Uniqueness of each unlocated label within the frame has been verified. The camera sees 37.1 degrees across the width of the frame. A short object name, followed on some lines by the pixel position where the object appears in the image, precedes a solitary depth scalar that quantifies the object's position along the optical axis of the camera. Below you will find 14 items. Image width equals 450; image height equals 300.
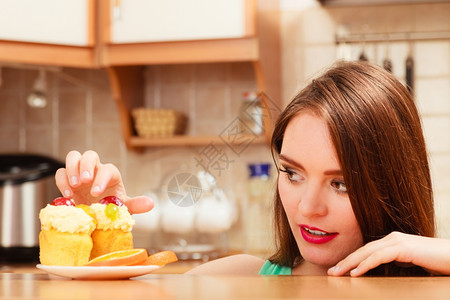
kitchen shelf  2.23
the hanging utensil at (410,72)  2.24
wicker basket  2.27
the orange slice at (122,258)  0.75
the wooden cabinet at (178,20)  2.06
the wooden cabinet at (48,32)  2.05
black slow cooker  2.12
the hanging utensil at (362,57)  2.23
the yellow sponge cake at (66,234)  0.79
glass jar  2.25
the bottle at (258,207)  2.24
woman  0.94
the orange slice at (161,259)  0.79
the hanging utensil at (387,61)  2.21
